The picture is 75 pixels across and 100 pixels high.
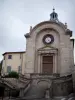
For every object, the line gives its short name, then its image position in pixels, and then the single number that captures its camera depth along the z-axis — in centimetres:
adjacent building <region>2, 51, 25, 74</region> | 1820
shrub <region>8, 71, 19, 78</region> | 1456
